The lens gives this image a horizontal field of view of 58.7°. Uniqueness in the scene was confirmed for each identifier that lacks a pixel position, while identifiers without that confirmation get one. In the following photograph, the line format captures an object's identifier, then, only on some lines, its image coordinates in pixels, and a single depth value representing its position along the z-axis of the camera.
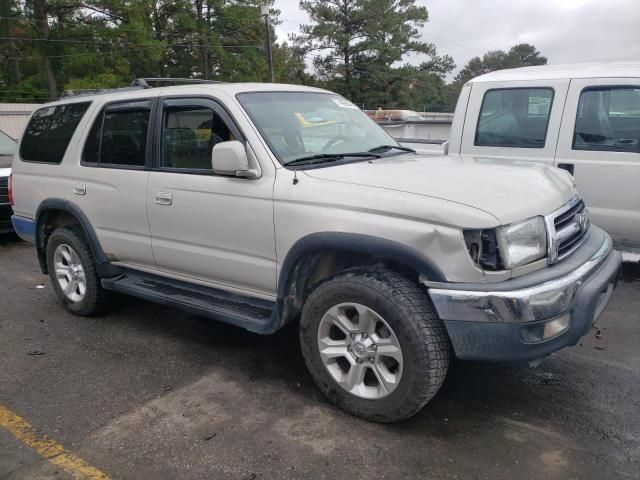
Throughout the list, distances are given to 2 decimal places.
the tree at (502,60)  73.19
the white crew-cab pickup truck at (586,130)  5.01
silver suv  2.78
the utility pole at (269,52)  27.07
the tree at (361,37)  43.31
